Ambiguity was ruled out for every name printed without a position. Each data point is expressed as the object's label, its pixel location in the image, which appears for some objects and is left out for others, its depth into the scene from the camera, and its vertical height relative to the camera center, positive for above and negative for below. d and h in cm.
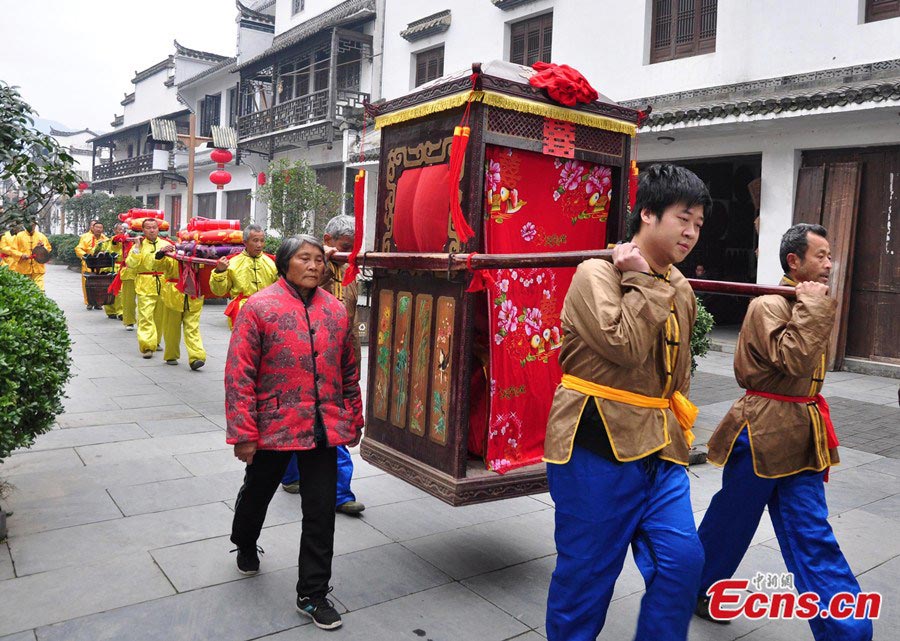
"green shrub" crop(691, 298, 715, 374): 625 -62
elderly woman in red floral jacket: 309 -66
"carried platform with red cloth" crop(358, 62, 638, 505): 333 +2
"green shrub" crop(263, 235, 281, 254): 1616 -13
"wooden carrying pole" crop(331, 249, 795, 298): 276 -6
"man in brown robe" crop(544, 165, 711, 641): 228 -57
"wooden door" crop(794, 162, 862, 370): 952 +66
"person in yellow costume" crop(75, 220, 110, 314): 1436 -24
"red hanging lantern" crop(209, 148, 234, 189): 2015 +166
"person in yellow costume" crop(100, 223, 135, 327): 1326 -39
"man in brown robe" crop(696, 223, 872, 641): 279 -67
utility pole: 1778 +228
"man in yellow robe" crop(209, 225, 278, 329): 653 -30
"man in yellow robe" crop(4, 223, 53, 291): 1249 -44
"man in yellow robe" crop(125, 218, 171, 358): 970 -69
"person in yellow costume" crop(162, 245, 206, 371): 891 -101
